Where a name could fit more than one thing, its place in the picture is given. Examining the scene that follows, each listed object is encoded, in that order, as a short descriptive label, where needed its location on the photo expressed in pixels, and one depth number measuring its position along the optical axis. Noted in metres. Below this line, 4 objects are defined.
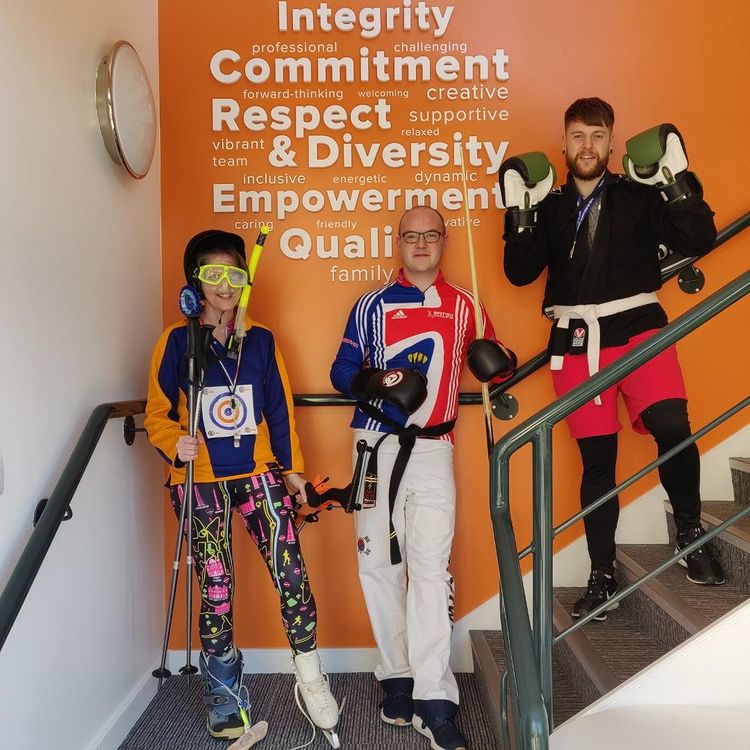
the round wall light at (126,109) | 2.29
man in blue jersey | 2.35
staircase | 2.01
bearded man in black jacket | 2.29
